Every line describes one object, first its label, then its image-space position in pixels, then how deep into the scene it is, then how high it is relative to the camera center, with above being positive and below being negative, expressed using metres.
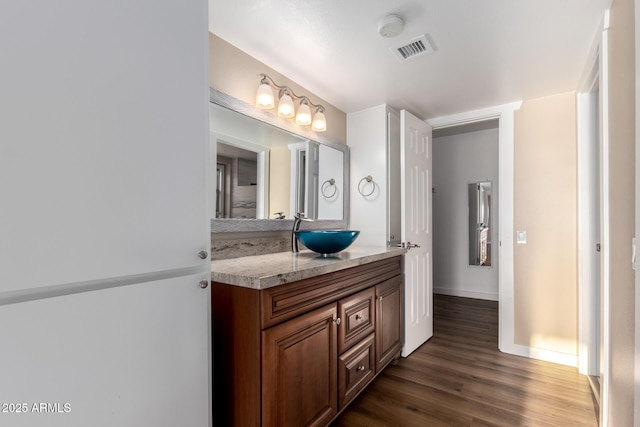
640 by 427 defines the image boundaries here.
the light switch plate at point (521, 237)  2.61 -0.18
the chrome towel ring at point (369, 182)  2.67 +0.28
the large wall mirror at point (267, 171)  1.72 +0.31
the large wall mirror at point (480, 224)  4.32 -0.12
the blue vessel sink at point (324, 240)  1.78 -0.15
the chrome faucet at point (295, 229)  2.04 -0.09
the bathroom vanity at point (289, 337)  1.20 -0.56
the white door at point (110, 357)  0.67 -0.38
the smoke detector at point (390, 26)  1.48 +0.96
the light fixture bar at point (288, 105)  1.89 +0.77
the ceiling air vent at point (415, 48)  1.68 +0.99
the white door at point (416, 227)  2.52 -0.10
